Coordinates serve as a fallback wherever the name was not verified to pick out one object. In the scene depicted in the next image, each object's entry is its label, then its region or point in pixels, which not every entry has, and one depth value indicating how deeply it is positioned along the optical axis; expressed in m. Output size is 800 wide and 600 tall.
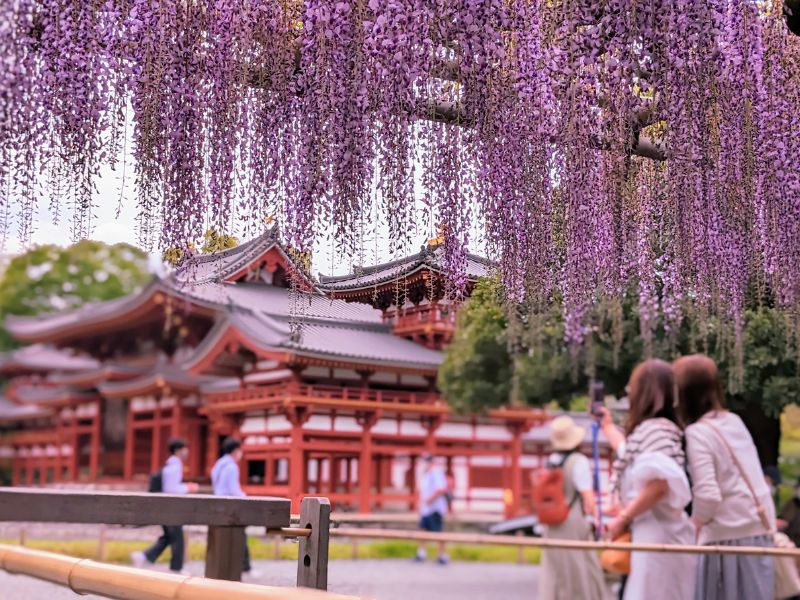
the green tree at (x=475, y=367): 13.73
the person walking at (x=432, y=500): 15.45
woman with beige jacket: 3.47
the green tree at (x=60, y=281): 32.59
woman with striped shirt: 3.54
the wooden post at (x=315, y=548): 2.63
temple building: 17.17
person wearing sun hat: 6.02
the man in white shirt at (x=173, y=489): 9.20
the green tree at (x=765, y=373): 9.48
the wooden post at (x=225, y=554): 3.13
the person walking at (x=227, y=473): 8.15
